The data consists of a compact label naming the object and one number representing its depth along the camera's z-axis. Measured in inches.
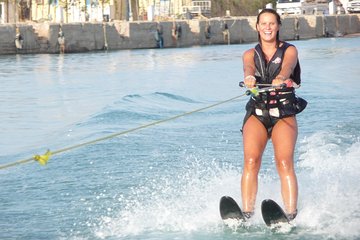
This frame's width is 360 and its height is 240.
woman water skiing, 459.8
